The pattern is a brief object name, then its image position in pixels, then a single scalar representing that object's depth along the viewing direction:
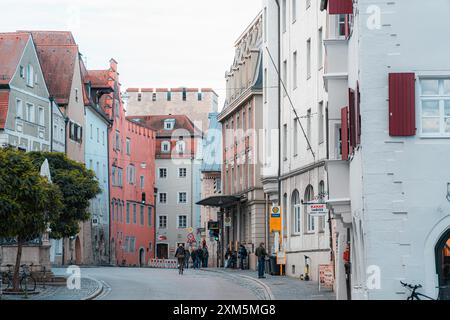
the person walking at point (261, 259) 49.25
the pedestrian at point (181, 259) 56.53
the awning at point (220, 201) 70.31
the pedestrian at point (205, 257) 75.44
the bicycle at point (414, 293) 24.67
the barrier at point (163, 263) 86.04
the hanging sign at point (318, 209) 36.22
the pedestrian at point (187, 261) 80.26
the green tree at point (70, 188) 50.28
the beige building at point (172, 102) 139.00
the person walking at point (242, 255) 64.38
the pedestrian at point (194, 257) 73.22
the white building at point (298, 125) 47.94
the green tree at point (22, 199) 32.41
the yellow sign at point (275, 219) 49.22
